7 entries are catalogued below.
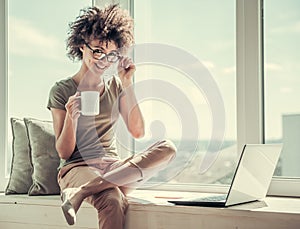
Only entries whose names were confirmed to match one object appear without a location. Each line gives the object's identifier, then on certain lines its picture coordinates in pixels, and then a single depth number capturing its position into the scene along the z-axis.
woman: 2.30
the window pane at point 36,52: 2.92
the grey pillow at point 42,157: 2.57
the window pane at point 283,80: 2.39
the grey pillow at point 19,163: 2.66
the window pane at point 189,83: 2.54
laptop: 1.98
